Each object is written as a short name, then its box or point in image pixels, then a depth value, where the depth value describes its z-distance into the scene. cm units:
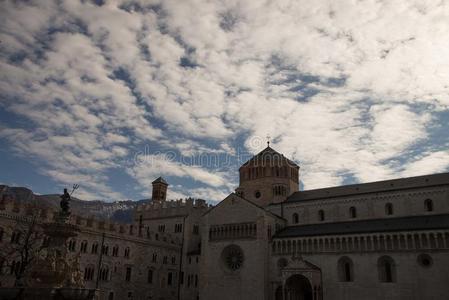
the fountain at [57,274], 2191
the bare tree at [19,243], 3759
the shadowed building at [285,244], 4041
